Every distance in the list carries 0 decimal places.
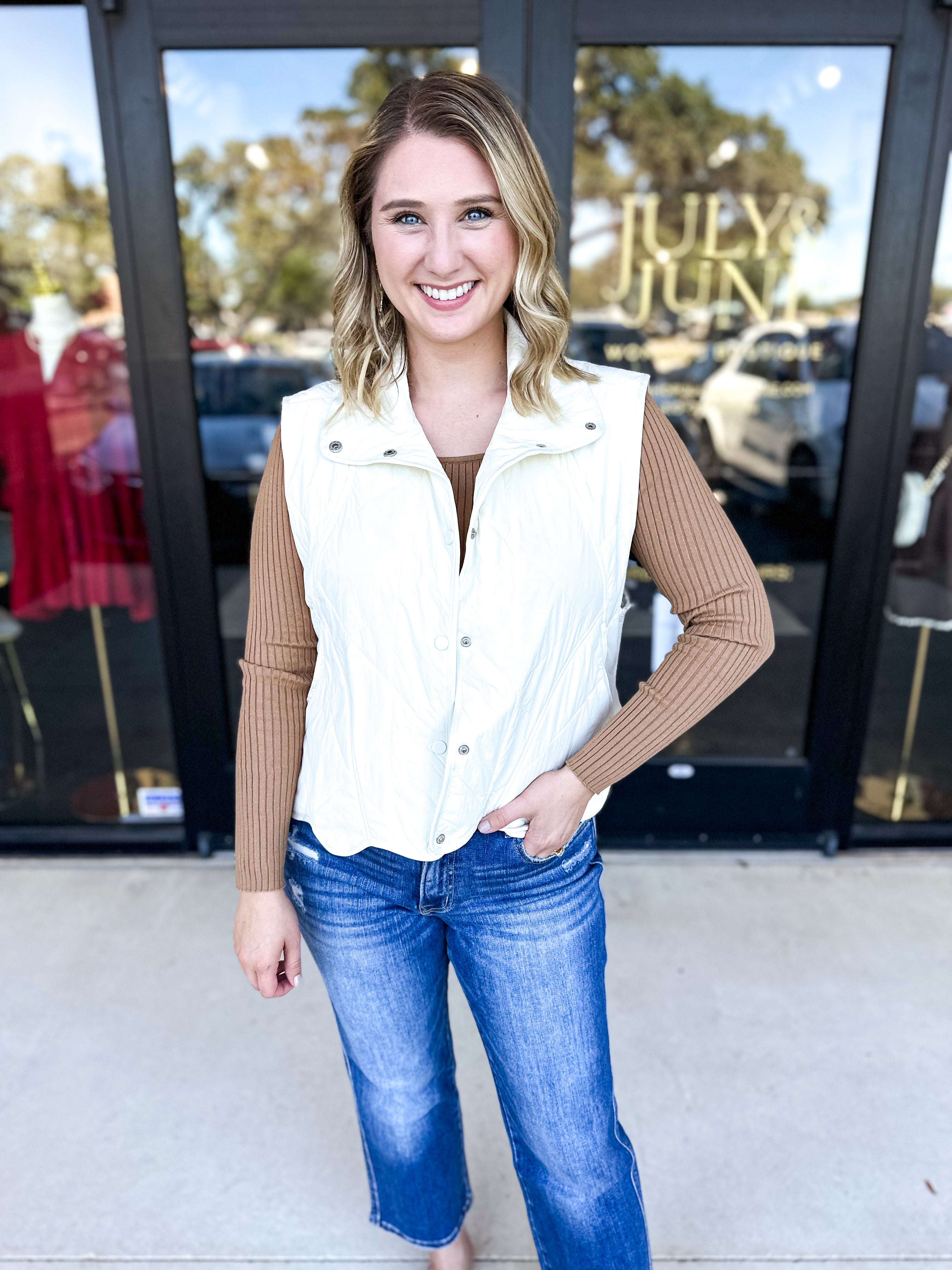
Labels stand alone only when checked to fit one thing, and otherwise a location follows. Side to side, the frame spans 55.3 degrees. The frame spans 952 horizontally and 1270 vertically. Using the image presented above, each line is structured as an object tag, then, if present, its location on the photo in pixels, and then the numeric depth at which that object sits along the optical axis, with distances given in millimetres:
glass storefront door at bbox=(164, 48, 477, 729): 2701
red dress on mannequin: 2799
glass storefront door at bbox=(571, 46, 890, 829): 2518
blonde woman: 1128
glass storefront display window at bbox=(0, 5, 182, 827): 2744
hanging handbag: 2738
